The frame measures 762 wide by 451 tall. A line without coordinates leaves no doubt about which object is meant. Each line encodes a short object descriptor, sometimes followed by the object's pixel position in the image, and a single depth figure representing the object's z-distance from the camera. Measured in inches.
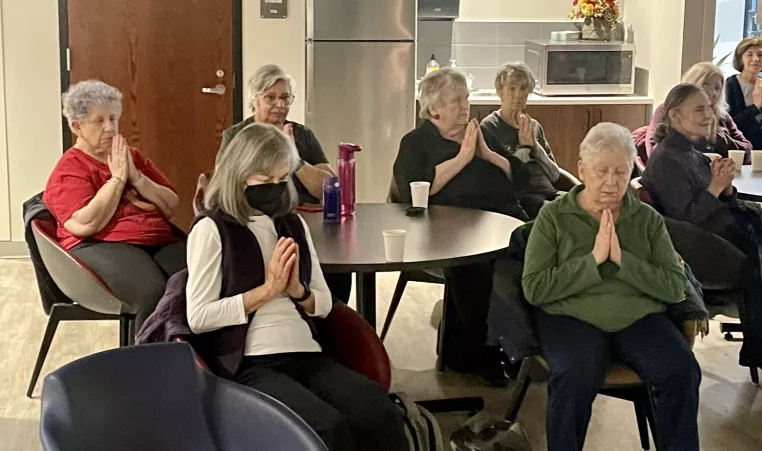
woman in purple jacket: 171.9
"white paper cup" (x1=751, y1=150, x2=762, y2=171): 163.8
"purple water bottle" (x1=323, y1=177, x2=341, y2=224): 132.9
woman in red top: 133.3
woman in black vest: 97.4
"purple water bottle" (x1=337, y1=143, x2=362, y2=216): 137.5
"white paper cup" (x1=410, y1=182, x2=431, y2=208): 140.6
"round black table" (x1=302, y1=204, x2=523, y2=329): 111.6
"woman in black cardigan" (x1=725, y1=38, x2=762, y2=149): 196.5
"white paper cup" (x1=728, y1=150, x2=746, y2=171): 163.0
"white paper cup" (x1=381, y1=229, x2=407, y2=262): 110.7
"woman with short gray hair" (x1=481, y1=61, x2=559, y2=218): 163.6
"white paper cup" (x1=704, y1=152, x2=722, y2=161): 148.2
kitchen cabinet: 242.4
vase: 251.8
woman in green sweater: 108.3
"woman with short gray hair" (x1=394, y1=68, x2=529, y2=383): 146.9
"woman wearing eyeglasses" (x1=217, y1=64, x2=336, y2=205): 153.6
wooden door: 219.5
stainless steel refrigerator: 222.4
